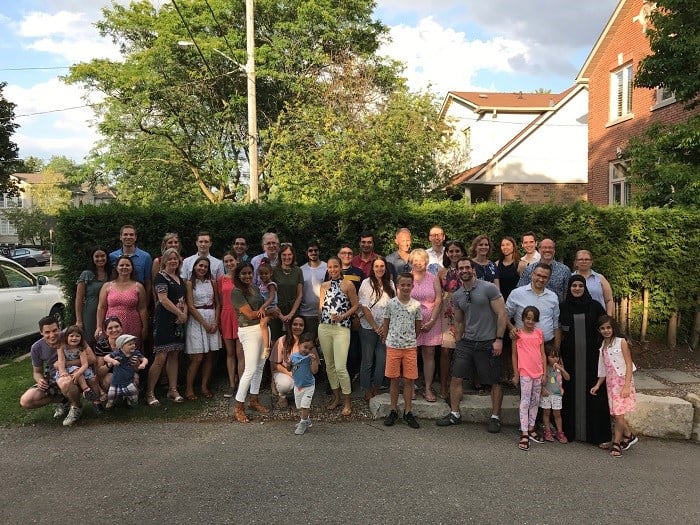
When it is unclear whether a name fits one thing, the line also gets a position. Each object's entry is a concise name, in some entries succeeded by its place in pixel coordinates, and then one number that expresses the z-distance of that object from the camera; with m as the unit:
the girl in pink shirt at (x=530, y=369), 4.95
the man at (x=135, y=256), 6.09
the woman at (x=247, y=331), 5.42
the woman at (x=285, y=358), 5.29
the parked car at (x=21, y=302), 8.06
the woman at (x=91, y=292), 5.89
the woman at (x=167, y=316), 5.67
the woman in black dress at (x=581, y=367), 4.93
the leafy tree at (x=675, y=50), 7.80
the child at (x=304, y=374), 5.12
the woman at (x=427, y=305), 5.65
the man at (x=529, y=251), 6.28
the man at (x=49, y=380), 5.14
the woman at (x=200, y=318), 5.90
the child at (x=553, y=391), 5.02
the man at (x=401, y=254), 6.36
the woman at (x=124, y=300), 5.61
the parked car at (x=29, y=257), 37.22
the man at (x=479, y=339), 5.21
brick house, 14.48
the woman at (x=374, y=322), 5.74
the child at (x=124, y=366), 5.29
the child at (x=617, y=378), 4.79
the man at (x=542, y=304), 5.12
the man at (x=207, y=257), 6.15
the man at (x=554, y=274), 5.88
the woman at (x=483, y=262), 5.91
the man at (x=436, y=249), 6.35
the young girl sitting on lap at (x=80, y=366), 5.19
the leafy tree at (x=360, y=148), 11.54
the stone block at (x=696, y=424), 5.21
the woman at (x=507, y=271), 6.16
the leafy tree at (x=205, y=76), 19.92
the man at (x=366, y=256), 6.26
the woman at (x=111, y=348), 5.39
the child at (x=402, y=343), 5.29
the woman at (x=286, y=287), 6.01
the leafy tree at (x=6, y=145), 26.58
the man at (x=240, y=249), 6.36
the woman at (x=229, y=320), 5.98
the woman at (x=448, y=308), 5.84
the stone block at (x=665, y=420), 5.21
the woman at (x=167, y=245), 5.99
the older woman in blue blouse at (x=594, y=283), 5.66
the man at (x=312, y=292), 6.17
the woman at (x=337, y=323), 5.51
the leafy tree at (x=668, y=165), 8.20
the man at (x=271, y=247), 6.17
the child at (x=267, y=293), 5.54
